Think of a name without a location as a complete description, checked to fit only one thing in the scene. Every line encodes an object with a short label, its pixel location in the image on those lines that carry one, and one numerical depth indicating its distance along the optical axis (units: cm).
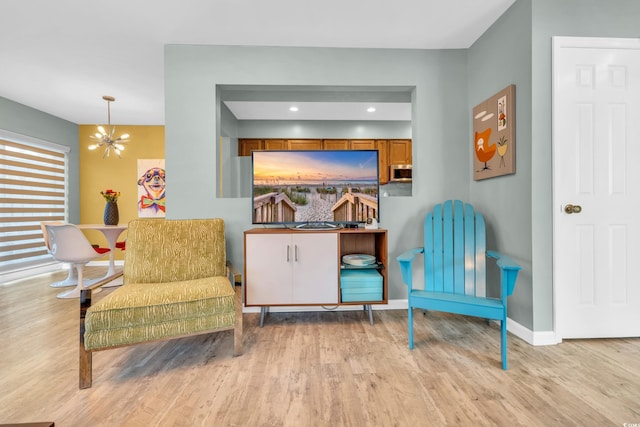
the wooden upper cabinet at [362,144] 491
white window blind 424
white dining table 388
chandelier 413
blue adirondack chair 209
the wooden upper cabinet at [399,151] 500
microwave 468
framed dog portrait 541
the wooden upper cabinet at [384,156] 497
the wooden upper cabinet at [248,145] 475
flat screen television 265
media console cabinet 245
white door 211
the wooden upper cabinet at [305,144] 482
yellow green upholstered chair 171
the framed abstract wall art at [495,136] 226
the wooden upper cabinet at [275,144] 477
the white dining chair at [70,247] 344
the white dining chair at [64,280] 365
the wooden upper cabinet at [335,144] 489
